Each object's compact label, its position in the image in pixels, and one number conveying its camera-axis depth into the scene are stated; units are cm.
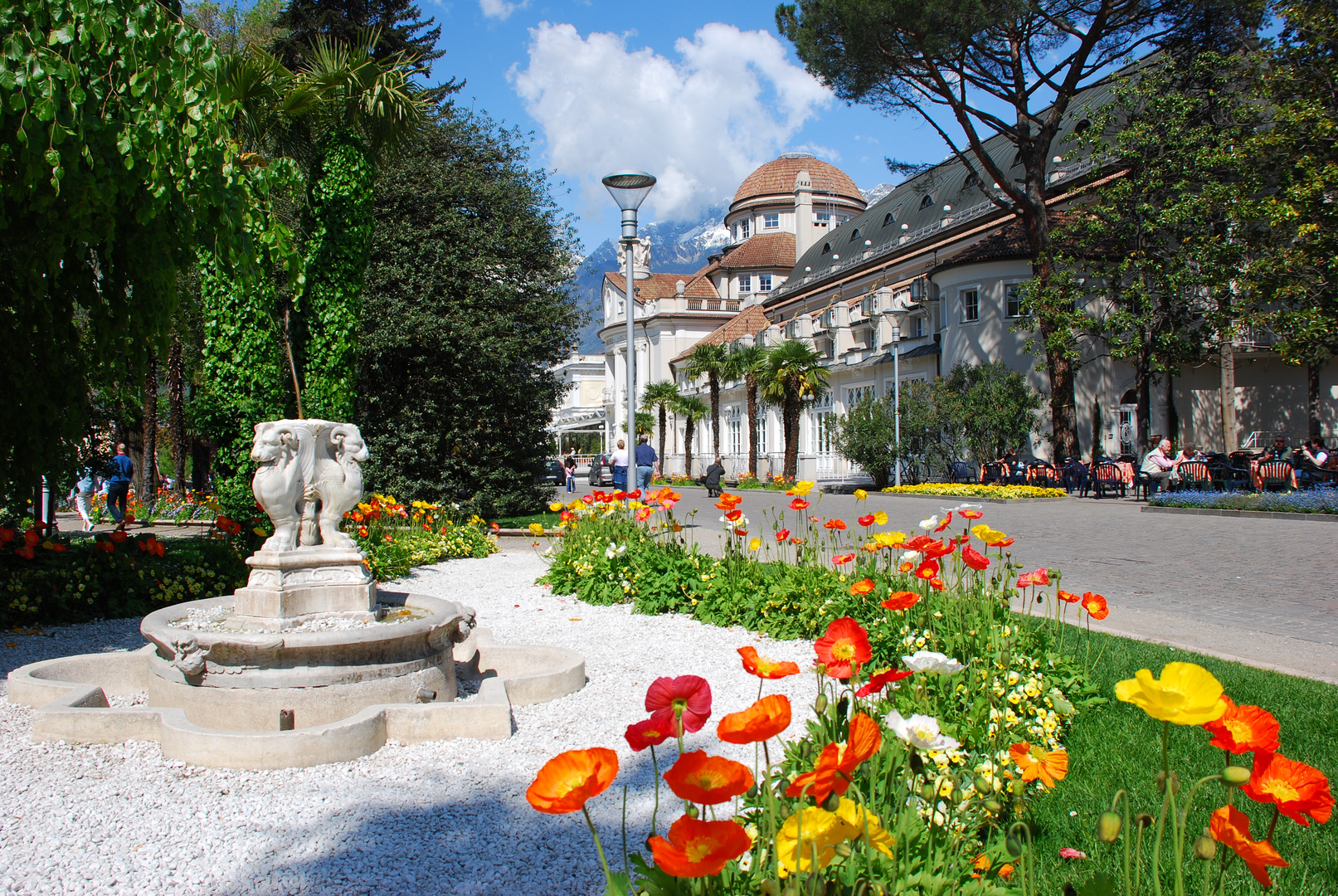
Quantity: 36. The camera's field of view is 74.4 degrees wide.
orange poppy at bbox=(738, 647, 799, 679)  214
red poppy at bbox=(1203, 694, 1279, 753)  158
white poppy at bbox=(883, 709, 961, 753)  181
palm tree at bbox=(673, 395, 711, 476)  4734
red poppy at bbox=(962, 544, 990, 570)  411
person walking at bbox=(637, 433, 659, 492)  1845
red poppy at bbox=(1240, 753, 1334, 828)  149
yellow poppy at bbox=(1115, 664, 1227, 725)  144
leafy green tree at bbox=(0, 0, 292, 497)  488
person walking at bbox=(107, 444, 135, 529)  1606
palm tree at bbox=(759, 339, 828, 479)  3316
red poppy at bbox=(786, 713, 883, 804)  163
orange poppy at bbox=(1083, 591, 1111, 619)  346
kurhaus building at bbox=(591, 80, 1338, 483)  2727
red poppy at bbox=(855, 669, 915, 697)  225
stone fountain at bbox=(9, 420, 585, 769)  441
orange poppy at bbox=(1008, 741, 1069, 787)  183
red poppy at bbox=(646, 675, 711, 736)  190
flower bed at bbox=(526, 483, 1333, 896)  151
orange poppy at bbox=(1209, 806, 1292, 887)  142
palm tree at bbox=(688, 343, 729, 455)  3941
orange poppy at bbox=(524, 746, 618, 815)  153
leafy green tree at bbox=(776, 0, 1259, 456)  2167
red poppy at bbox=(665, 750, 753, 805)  158
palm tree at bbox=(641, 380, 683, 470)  4859
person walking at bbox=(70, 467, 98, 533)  1778
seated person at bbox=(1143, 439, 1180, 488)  2030
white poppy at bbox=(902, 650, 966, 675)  231
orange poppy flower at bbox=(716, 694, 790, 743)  170
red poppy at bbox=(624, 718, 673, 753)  180
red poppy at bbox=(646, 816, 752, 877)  146
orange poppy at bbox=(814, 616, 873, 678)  234
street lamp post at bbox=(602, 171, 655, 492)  1256
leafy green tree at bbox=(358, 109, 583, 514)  1552
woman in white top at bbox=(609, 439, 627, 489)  1820
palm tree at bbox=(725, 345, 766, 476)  3750
